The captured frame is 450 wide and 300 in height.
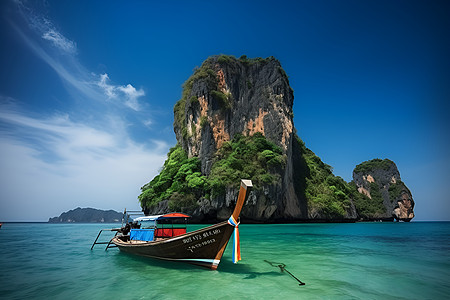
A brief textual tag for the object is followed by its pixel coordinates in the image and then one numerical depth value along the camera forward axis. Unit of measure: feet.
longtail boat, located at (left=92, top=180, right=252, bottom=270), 22.80
